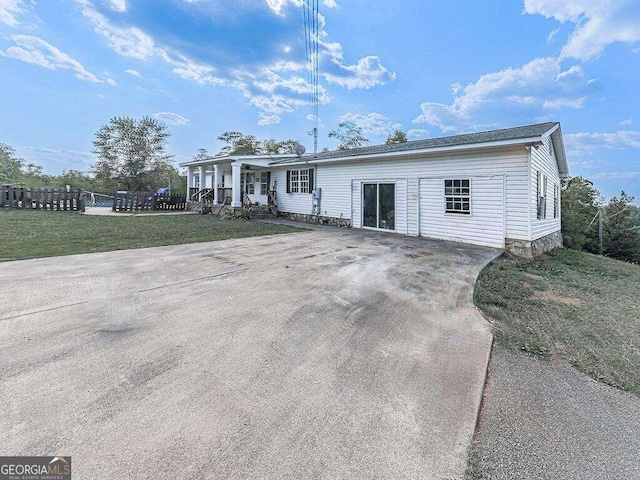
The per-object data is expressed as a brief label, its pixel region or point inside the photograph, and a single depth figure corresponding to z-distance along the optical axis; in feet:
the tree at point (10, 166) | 72.86
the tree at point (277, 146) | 124.56
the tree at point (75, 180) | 98.40
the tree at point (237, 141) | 126.21
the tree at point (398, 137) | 108.44
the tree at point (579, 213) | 56.29
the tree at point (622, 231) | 70.33
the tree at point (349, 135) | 119.85
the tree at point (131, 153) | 88.89
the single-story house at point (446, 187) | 27.17
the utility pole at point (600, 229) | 63.23
